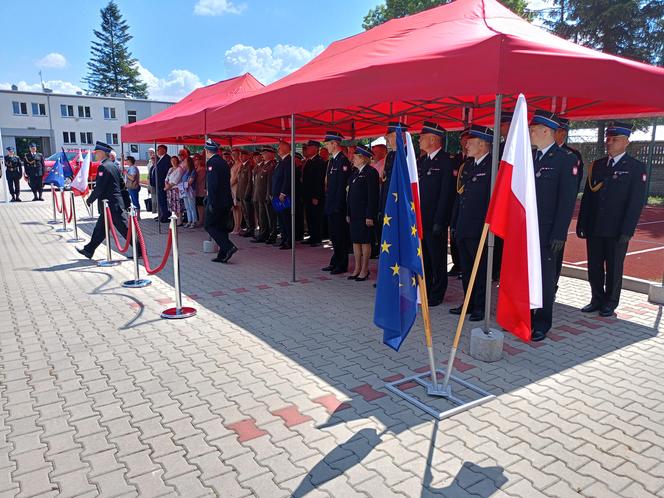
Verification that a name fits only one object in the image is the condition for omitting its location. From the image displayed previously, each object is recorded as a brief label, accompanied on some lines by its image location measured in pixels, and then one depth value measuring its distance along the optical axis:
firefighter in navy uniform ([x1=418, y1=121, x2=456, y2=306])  5.66
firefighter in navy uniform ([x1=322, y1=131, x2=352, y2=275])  7.34
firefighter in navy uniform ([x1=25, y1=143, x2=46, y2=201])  18.78
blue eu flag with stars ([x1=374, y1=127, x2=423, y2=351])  3.35
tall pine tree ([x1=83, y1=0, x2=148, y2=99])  70.69
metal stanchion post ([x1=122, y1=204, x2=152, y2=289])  6.48
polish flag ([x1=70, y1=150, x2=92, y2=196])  11.23
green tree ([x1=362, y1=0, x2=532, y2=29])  28.13
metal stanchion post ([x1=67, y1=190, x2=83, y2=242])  10.48
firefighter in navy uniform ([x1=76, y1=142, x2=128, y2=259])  8.22
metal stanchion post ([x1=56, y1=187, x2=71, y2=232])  11.62
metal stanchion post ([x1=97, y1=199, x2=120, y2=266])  8.14
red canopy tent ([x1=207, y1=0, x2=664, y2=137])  3.96
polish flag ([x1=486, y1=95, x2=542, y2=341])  3.34
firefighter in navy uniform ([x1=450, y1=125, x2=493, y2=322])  4.98
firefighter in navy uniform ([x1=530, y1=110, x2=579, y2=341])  4.58
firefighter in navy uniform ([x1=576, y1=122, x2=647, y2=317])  5.23
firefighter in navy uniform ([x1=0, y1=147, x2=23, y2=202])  18.50
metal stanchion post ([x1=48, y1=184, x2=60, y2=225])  12.97
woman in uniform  6.72
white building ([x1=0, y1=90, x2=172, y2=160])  49.88
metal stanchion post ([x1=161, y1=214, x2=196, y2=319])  5.20
